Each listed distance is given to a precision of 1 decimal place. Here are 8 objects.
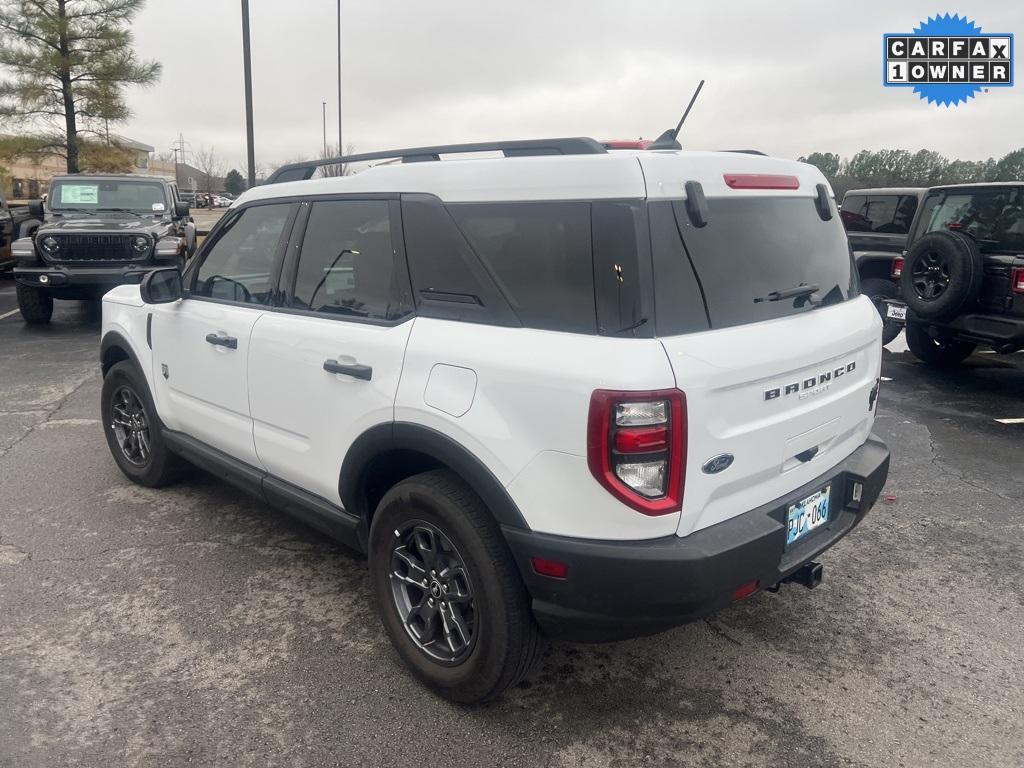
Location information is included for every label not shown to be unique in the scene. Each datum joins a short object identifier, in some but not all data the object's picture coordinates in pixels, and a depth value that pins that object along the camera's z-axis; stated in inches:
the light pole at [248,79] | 518.3
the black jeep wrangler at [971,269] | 265.9
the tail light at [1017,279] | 259.0
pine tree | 898.7
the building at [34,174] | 995.3
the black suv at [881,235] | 352.2
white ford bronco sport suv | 88.9
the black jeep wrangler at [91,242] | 385.7
